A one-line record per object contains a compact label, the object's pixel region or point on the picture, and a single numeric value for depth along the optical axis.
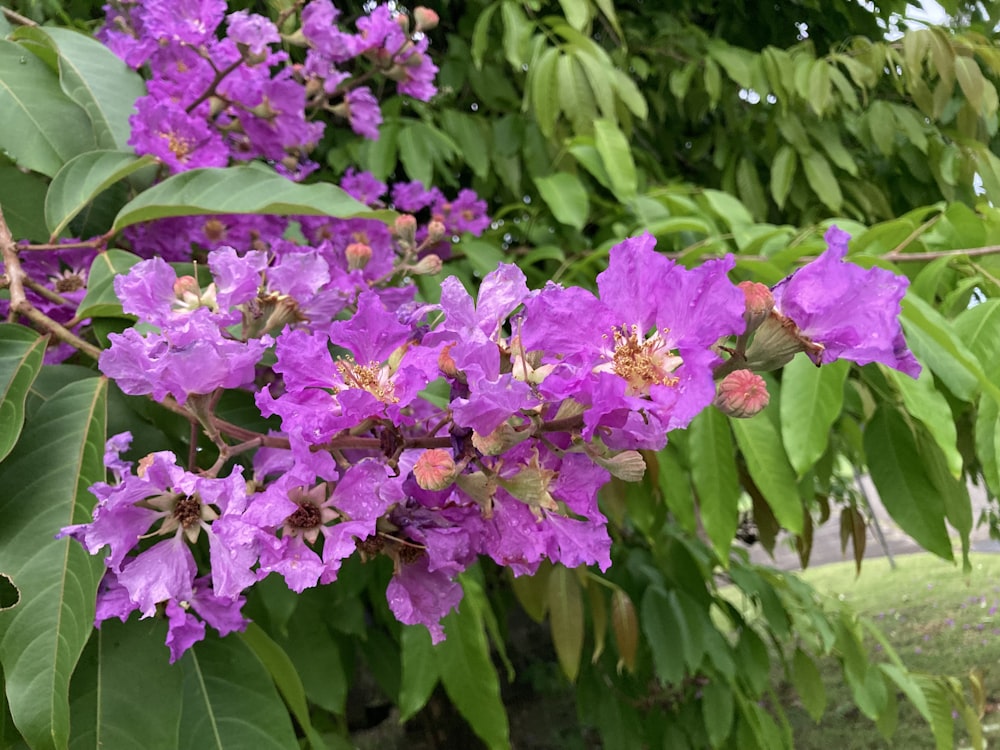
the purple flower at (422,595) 0.52
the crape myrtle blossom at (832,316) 0.42
